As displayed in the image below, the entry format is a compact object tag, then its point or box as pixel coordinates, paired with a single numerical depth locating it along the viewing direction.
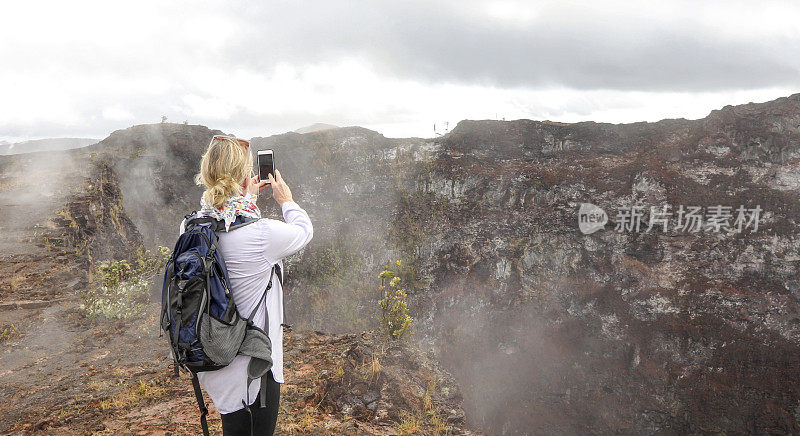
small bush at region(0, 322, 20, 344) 7.20
